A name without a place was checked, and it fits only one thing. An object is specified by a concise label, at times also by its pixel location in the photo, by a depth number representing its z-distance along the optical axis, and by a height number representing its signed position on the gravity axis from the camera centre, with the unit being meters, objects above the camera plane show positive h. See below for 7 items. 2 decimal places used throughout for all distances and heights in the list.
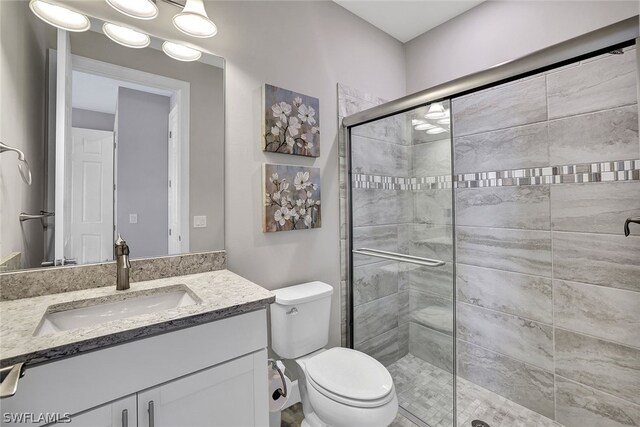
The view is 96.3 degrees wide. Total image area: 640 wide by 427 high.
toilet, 1.22 -0.76
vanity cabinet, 0.73 -0.48
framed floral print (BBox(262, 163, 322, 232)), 1.70 +0.12
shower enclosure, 1.50 -0.18
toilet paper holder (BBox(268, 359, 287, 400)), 1.38 -0.83
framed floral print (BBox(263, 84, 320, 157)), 1.70 +0.59
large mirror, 1.07 +0.32
